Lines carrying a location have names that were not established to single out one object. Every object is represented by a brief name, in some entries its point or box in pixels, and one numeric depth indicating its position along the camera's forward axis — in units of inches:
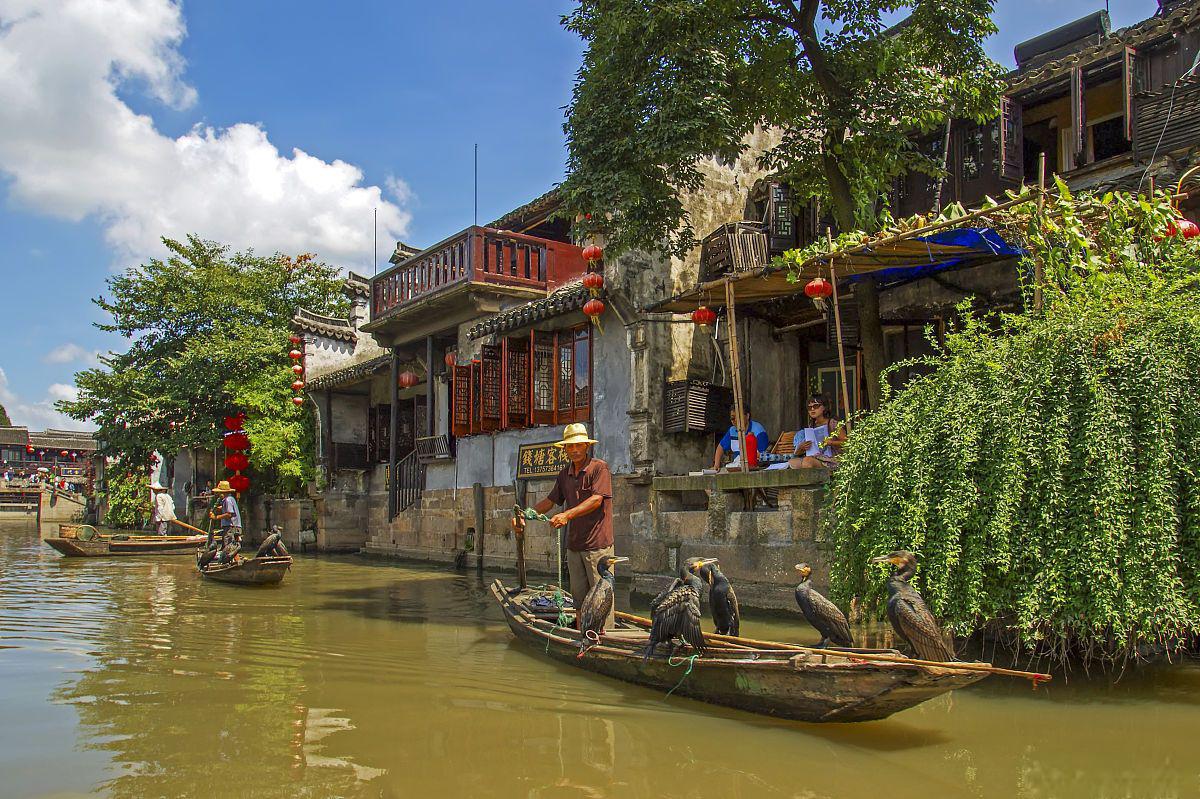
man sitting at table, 448.1
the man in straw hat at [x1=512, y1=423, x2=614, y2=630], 289.0
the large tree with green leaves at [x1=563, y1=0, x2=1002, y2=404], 370.0
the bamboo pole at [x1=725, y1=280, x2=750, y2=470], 400.2
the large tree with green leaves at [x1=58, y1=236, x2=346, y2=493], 876.6
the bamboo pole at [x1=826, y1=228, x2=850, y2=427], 356.2
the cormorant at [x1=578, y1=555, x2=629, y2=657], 261.6
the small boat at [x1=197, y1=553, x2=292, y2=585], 518.3
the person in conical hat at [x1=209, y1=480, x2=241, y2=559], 554.6
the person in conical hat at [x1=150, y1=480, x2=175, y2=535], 871.1
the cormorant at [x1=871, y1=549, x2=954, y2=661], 200.1
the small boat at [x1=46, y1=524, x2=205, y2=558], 730.2
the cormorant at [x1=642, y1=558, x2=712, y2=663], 226.7
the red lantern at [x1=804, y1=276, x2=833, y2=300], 381.7
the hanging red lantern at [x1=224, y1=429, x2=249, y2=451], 872.9
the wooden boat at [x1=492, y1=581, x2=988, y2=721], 184.4
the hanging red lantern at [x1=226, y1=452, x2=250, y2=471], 887.7
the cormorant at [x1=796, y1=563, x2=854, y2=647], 217.8
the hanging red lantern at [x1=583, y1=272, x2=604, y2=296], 505.7
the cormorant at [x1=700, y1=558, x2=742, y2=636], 255.6
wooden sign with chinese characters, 575.2
